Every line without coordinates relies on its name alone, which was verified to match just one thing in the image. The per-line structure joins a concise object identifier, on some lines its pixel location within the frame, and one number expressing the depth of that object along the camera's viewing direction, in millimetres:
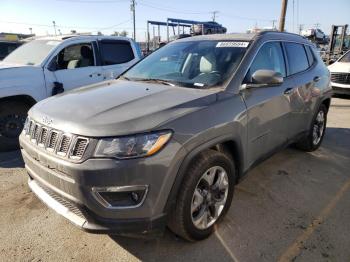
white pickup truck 5320
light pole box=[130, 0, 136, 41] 48003
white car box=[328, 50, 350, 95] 10188
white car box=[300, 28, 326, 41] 36719
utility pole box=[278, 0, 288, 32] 16833
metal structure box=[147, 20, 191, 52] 27869
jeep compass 2256
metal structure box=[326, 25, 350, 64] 17558
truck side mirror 5781
